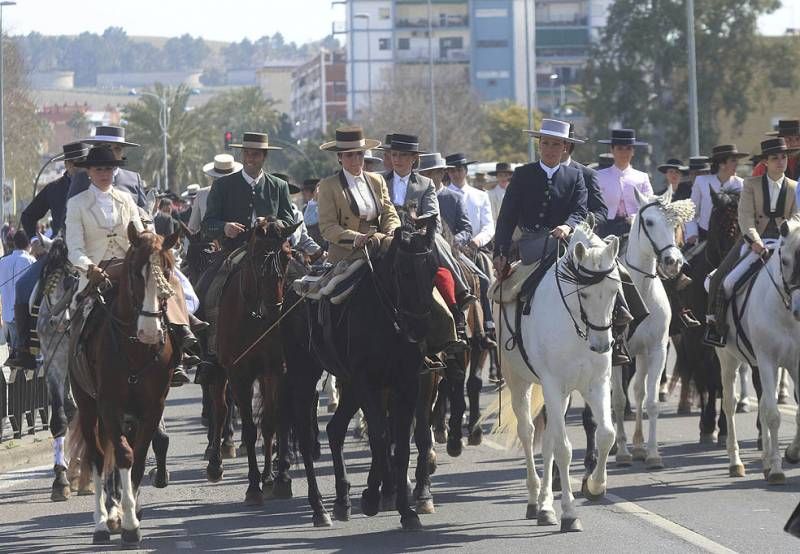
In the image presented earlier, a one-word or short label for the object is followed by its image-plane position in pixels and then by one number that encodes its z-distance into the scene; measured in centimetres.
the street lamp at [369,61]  16712
